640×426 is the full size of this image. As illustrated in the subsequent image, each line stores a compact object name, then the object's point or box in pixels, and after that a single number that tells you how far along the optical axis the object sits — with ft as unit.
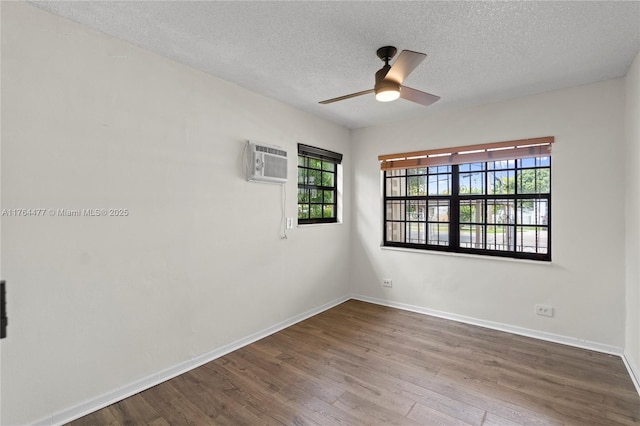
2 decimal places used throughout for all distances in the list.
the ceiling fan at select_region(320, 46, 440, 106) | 6.32
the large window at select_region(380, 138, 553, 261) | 10.71
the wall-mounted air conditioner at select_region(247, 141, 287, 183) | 10.02
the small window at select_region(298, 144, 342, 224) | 12.55
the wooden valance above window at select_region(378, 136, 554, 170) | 10.35
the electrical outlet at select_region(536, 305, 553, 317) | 10.19
